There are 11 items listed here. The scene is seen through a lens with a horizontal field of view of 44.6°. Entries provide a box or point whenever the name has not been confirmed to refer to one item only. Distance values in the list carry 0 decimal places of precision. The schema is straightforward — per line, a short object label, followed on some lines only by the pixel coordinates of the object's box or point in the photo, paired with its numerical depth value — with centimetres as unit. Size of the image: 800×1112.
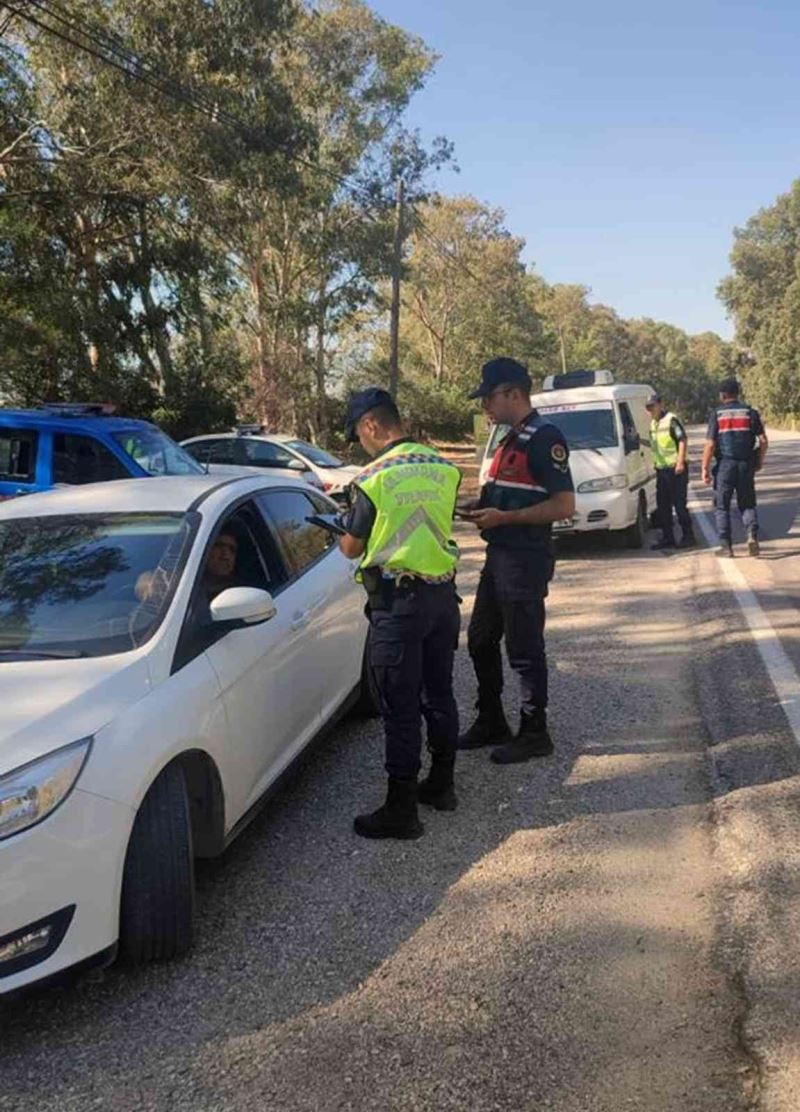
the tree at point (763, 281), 7138
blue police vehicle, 935
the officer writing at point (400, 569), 402
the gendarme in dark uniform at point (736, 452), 1035
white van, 1135
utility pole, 2516
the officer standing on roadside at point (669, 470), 1170
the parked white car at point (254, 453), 1631
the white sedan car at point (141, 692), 271
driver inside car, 369
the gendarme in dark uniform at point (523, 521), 468
